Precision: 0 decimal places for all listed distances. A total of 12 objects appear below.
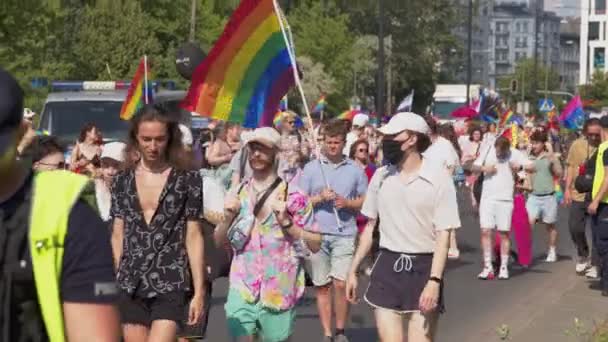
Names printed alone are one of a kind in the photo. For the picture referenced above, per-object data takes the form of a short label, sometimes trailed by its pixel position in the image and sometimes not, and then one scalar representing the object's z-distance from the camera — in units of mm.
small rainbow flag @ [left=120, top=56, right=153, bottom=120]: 17109
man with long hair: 6969
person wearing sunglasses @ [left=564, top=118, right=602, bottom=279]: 15586
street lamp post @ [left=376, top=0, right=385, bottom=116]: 38438
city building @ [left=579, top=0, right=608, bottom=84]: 193125
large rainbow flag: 9945
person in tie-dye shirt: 7832
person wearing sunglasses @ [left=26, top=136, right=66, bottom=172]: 8389
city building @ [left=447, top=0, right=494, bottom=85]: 100312
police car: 21656
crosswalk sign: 58172
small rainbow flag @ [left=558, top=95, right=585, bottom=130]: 32719
